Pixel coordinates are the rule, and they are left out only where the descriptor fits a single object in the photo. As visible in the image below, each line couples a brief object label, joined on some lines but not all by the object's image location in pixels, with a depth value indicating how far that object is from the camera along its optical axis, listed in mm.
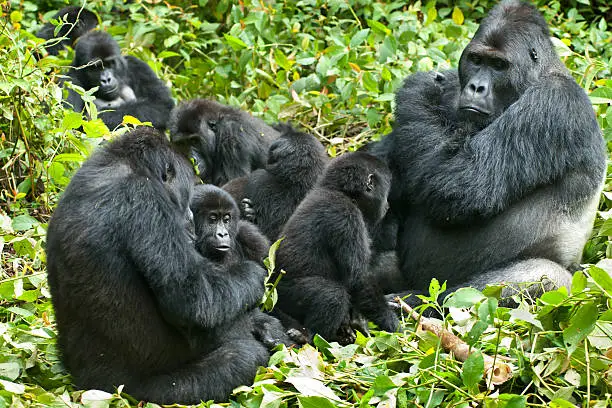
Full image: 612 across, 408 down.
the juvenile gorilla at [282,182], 11281
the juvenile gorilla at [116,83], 15328
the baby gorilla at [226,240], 9016
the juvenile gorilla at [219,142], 12852
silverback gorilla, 9867
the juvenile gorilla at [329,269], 9305
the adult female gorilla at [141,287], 7691
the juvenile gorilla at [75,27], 16937
